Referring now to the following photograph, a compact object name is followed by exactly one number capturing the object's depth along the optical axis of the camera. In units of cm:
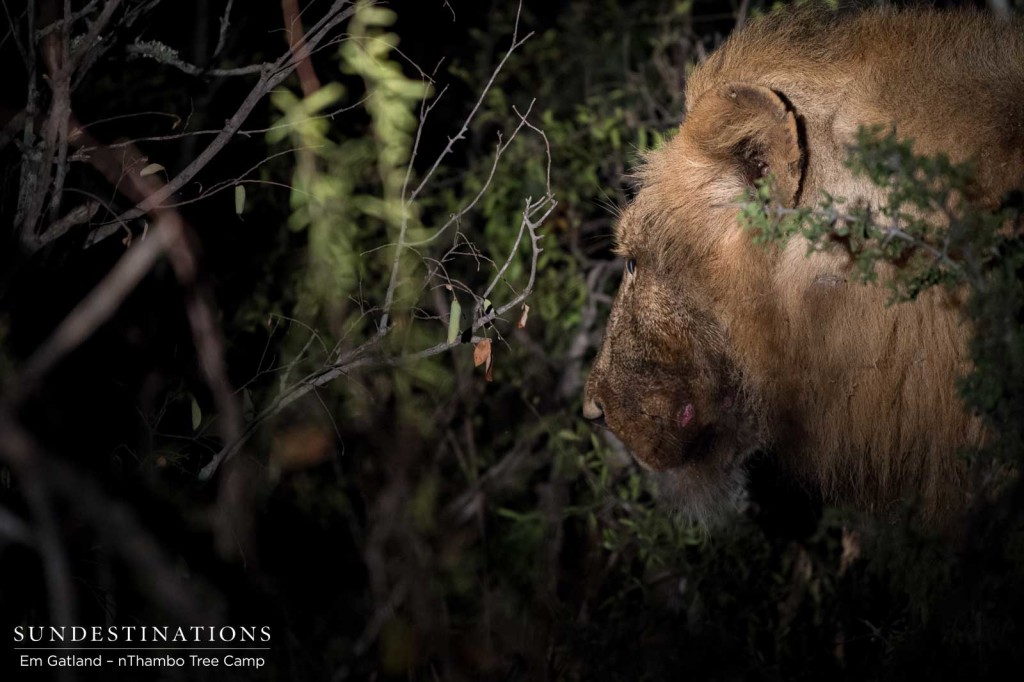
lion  509
